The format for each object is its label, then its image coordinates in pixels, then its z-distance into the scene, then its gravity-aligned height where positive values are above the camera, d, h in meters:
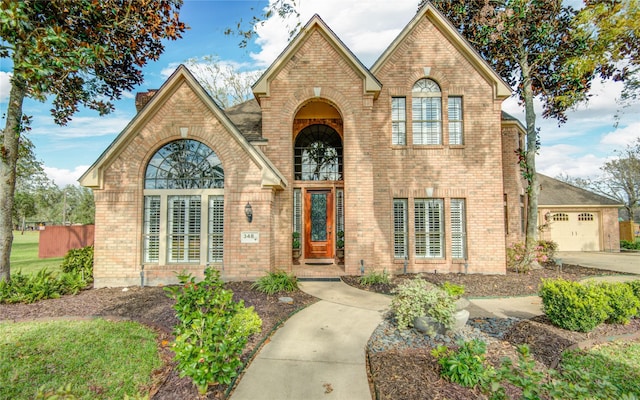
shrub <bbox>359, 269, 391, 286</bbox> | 8.68 -1.68
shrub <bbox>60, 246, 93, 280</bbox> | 8.95 -1.31
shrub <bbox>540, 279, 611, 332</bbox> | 5.54 -1.55
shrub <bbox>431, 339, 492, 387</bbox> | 3.64 -1.75
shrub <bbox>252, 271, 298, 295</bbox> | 7.46 -1.59
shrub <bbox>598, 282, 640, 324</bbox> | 5.86 -1.60
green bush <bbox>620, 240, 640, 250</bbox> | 19.69 -1.59
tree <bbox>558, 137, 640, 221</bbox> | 27.48 +4.03
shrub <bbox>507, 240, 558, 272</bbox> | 11.01 -1.33
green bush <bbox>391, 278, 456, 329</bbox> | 5.09 -1.44
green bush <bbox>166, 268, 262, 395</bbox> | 3.22 -1.30
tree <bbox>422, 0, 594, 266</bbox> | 11.51 +6.59
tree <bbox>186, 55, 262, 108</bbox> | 25.64 +11.69
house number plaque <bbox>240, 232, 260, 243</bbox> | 8.66 -0.50
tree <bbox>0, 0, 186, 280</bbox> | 6.63 +4.16
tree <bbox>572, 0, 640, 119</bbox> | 9.64 +6.01
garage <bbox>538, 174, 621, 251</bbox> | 19.31 -0.08
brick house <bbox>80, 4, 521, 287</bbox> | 8.73 +1.51
